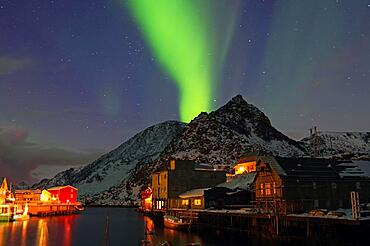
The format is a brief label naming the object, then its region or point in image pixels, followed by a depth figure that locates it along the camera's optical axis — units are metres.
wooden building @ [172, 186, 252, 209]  81.19
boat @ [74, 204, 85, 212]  165.49
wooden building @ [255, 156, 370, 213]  60.25
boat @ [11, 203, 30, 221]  105.38
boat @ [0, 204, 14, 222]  102.00
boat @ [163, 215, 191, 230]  72.19
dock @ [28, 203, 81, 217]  134.00
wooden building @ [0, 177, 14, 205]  114.39
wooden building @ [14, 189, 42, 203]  145.16
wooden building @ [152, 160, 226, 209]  110.19
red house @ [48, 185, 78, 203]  155.00
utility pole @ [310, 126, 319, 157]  94.38
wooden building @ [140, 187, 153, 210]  147.32
